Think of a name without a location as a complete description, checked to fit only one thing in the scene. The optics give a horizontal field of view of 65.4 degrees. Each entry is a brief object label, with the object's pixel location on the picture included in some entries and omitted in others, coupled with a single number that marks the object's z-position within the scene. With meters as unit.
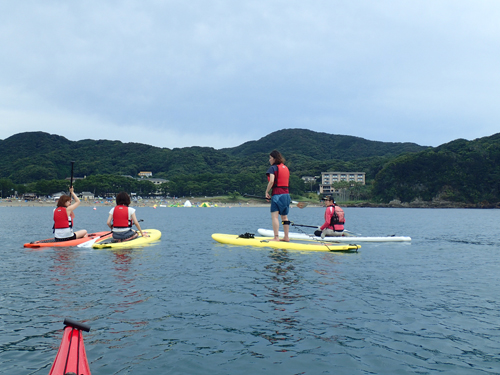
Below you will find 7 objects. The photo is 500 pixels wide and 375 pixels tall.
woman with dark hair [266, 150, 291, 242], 15.62
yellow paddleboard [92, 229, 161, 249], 16.23
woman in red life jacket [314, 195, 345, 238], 18.19
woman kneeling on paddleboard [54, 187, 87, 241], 16.23
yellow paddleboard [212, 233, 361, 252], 16.09
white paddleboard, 18.58
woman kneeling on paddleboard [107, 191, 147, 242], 16.44
